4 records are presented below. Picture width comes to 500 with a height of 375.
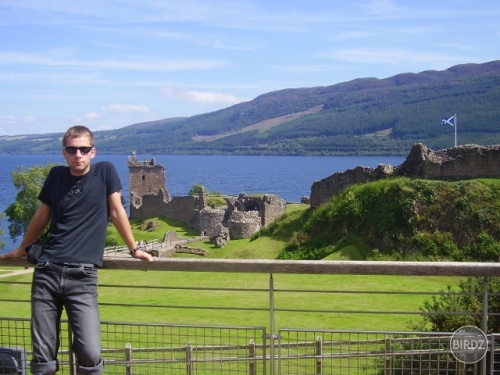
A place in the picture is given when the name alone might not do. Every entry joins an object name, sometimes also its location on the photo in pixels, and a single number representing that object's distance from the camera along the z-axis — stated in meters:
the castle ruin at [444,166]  26.31
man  5.41
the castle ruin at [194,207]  53.31
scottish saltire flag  43.21
